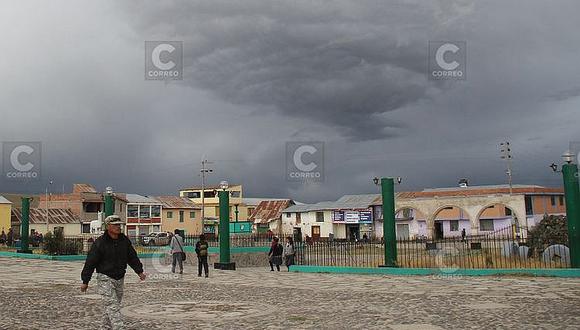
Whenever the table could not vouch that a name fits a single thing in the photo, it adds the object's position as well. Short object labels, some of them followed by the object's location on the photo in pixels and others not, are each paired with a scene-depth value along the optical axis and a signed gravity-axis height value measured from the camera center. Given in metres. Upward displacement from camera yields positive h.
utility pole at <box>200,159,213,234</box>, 60.83 +7.19
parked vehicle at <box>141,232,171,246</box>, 45.17 -0.17
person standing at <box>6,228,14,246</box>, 36.58 +0.04
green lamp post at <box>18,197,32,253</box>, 28.12 +0.69
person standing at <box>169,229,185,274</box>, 18.12 -0.41
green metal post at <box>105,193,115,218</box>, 23.12 +1.47
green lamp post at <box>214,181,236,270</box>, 19.70 +0.18
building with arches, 41.97 +1.83
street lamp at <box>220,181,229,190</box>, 19.78 +1.82
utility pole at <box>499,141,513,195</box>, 46.94 +6.27
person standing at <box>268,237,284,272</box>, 20.38 -0.76
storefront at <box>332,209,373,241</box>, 57.97 +1.00
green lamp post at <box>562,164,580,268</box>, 15.16 +0.54
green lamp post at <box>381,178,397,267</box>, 17.14 +0.63
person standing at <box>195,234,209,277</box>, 17.31 -0.60
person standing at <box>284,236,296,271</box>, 20.56 -0.71
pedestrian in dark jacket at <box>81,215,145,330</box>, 6.80 -0.39
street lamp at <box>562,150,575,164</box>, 15.36 +1.99
